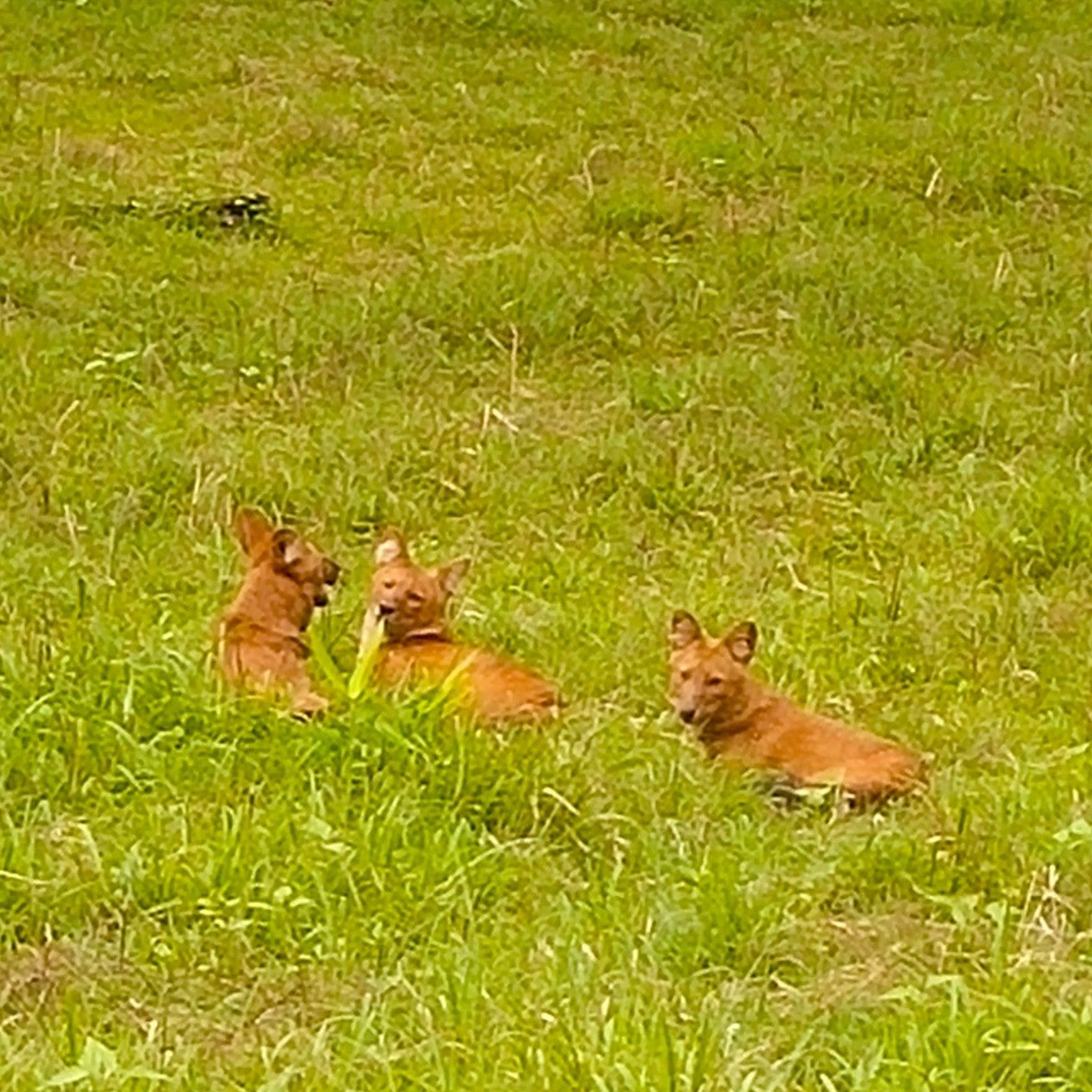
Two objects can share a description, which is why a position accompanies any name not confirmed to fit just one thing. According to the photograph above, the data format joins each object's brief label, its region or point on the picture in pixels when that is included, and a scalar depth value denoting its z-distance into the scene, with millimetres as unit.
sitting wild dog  11711
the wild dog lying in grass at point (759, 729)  10977
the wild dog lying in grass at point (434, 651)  11430
